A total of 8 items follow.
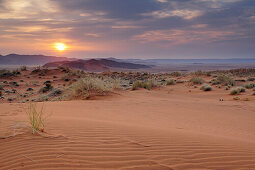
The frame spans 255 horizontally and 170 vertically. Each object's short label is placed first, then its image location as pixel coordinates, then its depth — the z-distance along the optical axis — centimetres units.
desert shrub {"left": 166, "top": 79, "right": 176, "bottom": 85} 2178
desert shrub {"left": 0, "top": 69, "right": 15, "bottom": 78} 2946
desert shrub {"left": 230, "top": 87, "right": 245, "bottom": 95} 1398
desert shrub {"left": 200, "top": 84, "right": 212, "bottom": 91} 1628
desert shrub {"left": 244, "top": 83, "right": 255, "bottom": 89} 1695
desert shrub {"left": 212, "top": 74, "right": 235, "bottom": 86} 1972
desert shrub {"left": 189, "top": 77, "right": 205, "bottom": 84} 2144
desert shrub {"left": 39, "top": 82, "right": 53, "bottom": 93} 1804
